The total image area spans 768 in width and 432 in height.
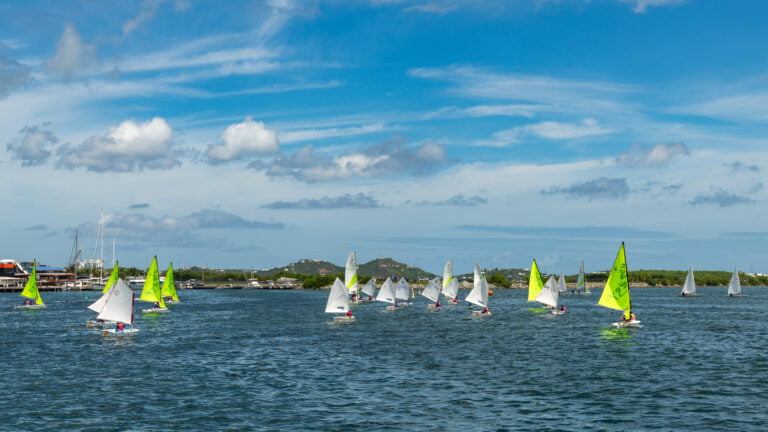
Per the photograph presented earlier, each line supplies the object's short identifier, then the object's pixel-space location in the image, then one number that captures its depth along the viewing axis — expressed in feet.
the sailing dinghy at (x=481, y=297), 395.55
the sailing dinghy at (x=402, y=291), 515.50
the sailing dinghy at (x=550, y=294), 403.34
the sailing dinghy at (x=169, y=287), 487.57
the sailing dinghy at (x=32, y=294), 478.80
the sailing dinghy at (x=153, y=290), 413.18
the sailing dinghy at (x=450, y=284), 532.73
